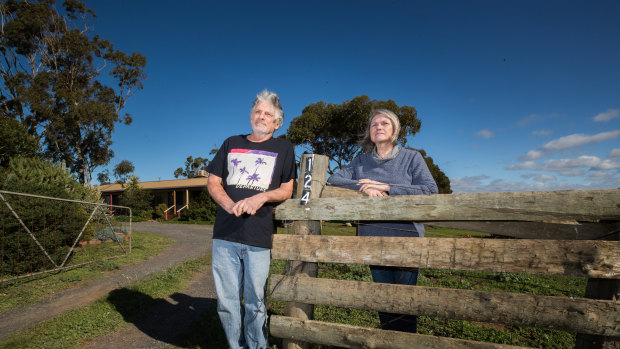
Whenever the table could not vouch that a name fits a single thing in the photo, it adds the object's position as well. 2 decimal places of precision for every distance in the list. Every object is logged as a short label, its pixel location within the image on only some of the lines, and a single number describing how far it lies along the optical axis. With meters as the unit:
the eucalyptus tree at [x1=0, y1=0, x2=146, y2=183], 23.66
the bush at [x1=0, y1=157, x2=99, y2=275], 6.43
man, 2.40
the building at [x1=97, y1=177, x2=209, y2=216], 29.89
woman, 2.43
